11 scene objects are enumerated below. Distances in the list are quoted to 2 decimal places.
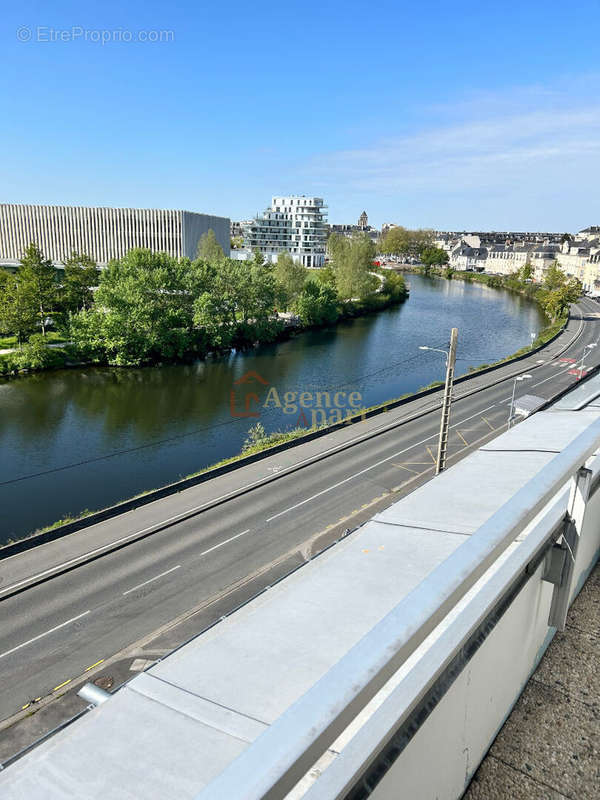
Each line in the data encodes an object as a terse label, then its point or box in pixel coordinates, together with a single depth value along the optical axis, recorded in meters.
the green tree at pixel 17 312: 44.16
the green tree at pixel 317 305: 64.00
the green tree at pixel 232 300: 50.19
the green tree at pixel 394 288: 89.50
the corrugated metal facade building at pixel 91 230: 92.50
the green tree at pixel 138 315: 44.91
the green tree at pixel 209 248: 69.64
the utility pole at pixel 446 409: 18.00
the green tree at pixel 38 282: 45.66
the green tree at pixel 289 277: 64.44
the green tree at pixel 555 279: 82.94
